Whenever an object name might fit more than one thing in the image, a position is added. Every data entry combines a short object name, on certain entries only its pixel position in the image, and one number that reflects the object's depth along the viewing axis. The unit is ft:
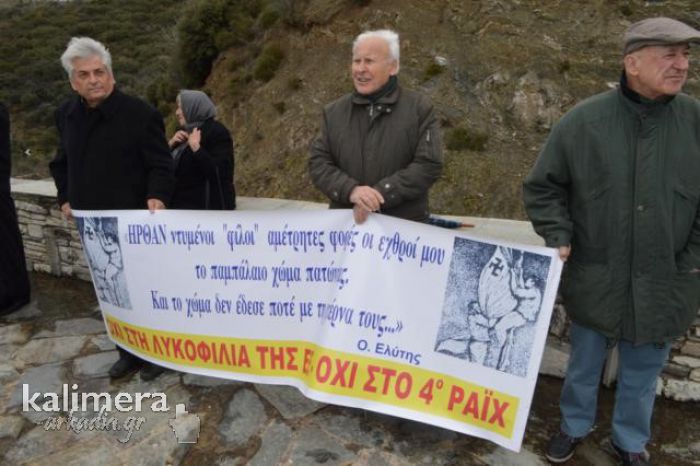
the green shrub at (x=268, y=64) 49.39
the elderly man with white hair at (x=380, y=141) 8.98
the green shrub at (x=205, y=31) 56.90
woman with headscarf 12.55
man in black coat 10.54
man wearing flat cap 7.47
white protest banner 8.62
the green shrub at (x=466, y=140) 37.28
